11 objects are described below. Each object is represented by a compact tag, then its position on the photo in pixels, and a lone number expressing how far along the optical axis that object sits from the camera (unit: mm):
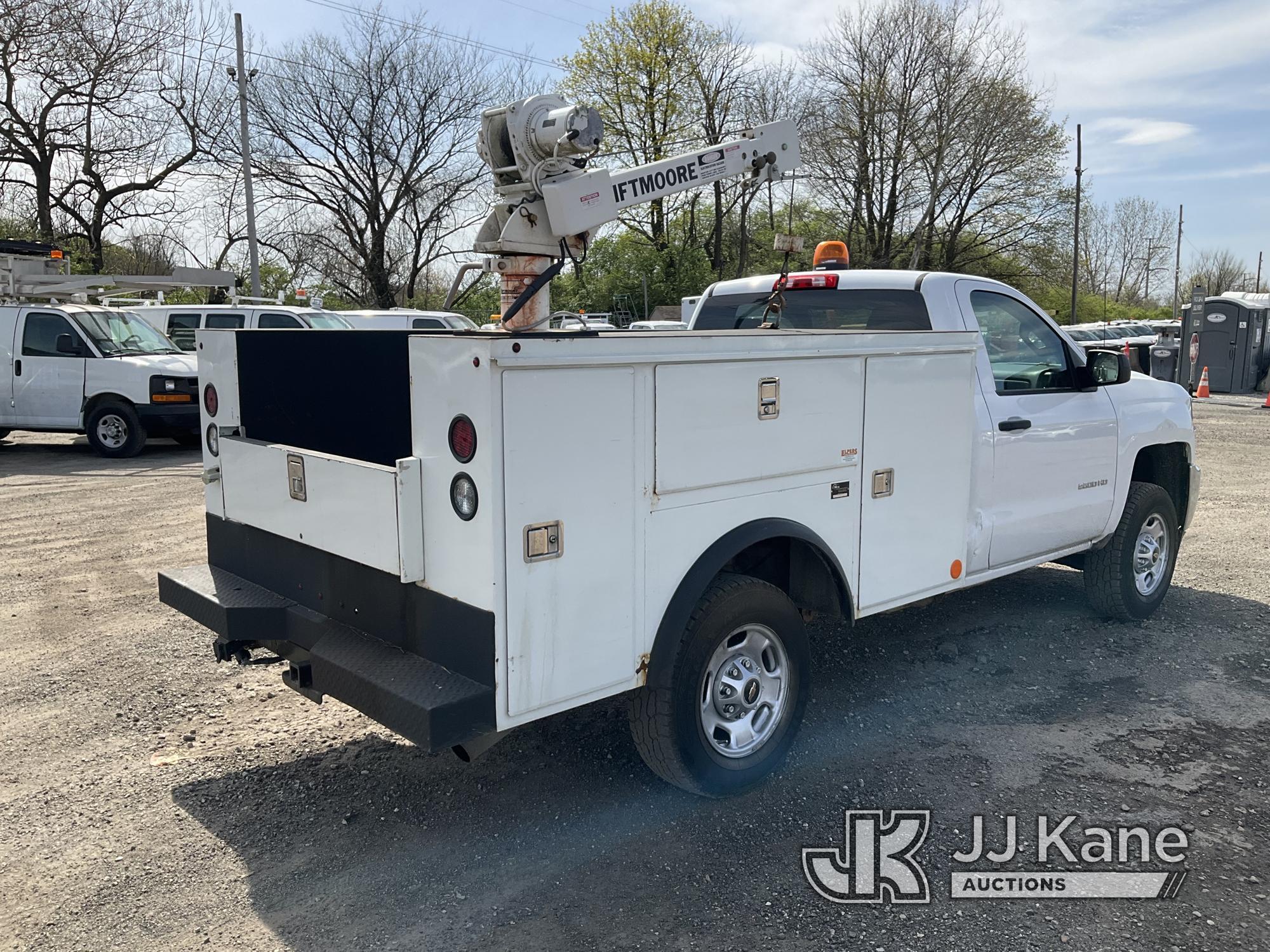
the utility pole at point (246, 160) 24000
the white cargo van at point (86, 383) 13125
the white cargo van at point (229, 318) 15703
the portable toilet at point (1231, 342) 23906
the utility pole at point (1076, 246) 38156
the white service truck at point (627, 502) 2959
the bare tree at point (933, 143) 35031
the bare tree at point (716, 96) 36875
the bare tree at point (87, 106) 24391
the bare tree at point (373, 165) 32188
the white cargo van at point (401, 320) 16109
